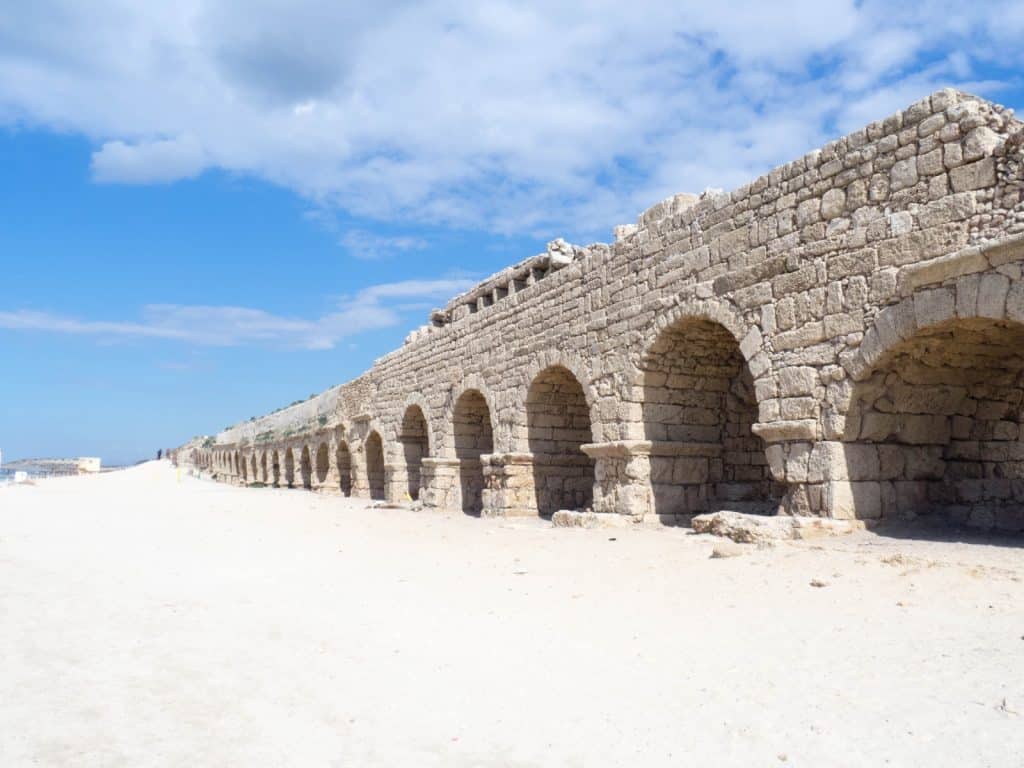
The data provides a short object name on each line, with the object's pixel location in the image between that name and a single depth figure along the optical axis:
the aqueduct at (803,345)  5.58
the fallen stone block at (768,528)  6.06
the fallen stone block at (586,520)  8.39
